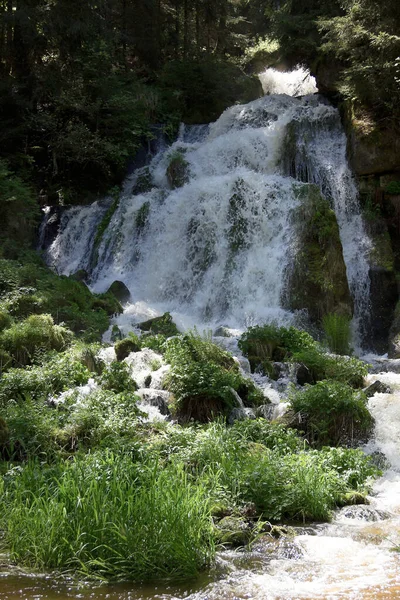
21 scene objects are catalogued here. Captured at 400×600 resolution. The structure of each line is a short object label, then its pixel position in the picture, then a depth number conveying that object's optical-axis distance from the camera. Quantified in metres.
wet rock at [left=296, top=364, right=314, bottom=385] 10.38
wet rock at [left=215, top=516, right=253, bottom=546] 5.11
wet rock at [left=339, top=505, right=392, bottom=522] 5.91
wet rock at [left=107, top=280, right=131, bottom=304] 15.95
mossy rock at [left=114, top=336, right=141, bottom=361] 11.12
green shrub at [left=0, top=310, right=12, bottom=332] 11.04
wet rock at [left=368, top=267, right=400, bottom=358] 15.11
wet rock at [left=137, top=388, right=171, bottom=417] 8.92
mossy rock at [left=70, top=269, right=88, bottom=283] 16.85
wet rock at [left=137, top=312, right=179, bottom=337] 12.91
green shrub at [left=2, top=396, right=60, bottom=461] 6.57
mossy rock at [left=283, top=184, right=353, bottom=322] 14.93
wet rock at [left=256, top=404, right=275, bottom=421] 9.09
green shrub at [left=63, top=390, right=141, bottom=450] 6.98
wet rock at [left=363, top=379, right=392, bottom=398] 9.76
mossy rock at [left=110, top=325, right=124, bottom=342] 12.71
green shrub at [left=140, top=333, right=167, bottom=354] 11.13
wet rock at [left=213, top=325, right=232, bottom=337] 13.13
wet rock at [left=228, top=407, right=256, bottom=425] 8.53
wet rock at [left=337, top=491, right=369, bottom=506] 6.27
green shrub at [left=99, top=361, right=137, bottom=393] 9.16
